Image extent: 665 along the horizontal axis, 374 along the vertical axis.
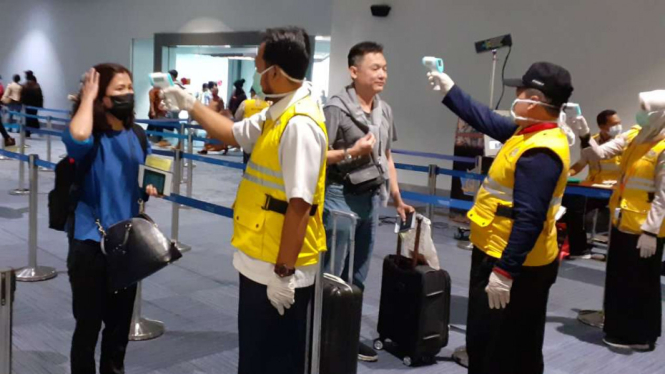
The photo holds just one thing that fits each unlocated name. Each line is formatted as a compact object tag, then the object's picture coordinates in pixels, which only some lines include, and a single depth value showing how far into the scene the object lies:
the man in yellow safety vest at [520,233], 2.55
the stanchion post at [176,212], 6.05
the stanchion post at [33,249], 5.01
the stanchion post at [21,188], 8.73
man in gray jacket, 3.47
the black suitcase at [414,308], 3.71
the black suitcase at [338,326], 2.88
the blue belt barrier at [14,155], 5.78
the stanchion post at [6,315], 2.44
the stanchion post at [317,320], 2.45
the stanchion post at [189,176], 8.61
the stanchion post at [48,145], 10.80
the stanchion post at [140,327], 3.97
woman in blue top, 2.72
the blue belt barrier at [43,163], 5.17
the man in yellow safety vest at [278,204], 2.14
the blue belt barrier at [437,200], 4.85
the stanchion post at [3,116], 12.63
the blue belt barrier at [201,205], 3.92
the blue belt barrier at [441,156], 7.88
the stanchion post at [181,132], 9.51
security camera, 10.44
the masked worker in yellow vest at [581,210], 7.08
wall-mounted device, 7.88
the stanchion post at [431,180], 6.73
